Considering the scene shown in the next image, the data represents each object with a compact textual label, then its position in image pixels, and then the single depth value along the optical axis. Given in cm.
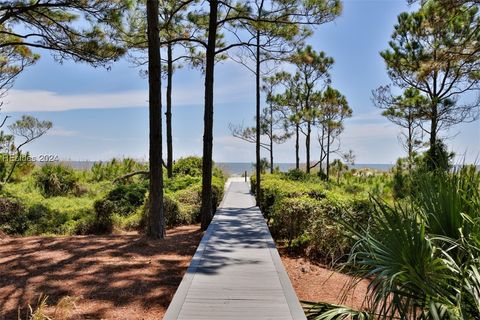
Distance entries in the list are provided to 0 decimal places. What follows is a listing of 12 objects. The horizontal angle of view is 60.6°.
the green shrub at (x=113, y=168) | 1950
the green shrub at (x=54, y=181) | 1495
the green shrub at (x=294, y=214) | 692
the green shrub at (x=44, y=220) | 959
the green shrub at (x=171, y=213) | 1029
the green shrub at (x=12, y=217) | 952
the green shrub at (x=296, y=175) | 1820
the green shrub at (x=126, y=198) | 1103
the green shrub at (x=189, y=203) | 1058
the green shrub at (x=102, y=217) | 967
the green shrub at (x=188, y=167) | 1923
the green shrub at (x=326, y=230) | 643
